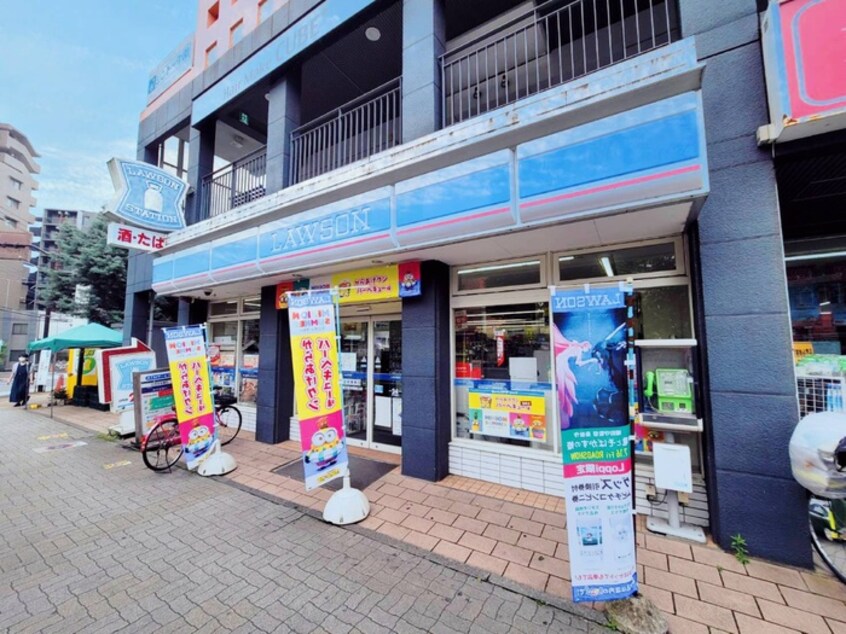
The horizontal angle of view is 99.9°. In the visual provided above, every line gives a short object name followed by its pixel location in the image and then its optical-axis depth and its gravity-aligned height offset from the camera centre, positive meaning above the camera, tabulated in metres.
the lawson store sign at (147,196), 6.80 +3.13
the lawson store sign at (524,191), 2.93 +1.53
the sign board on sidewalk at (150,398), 5.70 -0.84
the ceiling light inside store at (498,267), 4.69 +1.01
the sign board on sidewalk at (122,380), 7.31 -0.69
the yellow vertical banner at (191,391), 5.09 -0.65
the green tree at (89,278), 15.06 +3.07
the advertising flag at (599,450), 2.38 -0.75
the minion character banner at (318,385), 3.78 -0.45
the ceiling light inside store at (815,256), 4.29 +0.98
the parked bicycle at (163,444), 5.40 -1.52
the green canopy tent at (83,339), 9.52 +0.23
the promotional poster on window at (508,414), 4.50 -0.96
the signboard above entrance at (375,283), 4.93 +0.90
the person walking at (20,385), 11.20 -1.16
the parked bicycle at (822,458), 2.54 -0.90
